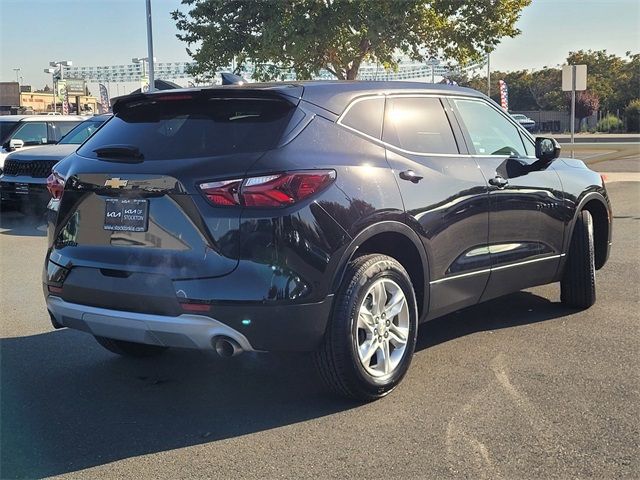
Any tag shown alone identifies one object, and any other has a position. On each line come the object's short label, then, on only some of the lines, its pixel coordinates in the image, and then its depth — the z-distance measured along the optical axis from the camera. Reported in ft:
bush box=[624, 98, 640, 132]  185.37
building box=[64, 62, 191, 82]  151.92
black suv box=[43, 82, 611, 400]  10.89
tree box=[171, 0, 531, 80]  59.93
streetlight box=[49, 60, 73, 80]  194.62
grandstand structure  77.41
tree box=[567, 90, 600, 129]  199.82
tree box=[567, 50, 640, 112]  210.79
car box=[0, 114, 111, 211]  36.96
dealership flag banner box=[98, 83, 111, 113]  119.24
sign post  55.16
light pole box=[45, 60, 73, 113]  195.56
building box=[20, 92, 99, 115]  284.20
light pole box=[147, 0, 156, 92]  83.05
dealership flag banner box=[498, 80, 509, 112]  121.00
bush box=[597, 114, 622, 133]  192.03
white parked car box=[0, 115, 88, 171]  46.42
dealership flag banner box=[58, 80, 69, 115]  183.11
